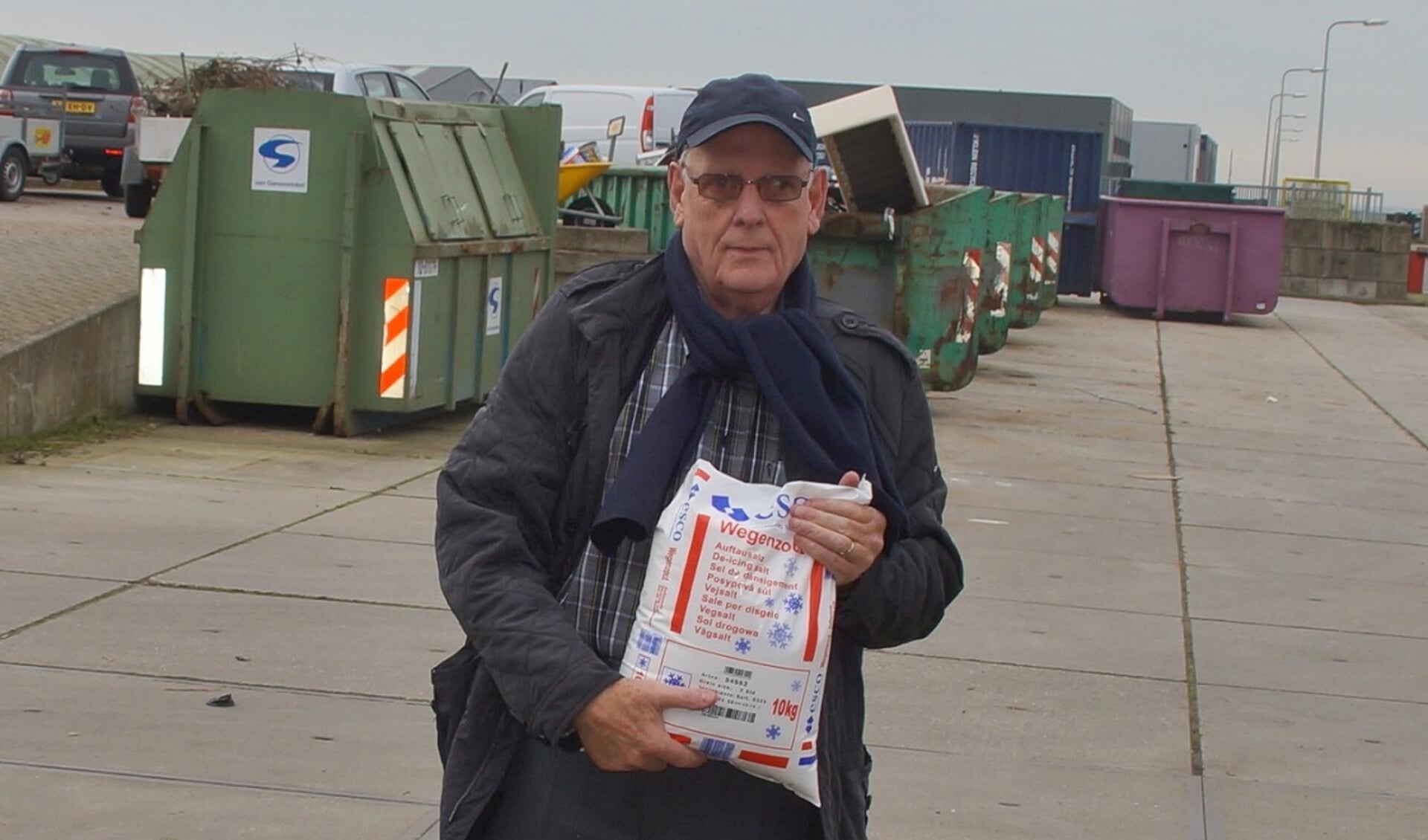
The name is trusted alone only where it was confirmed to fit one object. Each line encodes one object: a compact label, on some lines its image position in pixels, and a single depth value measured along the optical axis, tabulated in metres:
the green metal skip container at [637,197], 17.48
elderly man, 2.67
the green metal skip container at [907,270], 13.34
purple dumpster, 24.81
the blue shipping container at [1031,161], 27.17
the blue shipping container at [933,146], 28.55
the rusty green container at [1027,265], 19.80
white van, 27.19
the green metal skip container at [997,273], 15.86
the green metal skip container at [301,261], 10.88
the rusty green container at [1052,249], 22.64
